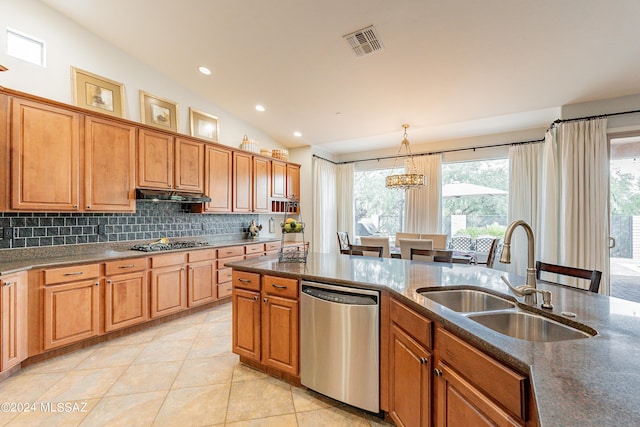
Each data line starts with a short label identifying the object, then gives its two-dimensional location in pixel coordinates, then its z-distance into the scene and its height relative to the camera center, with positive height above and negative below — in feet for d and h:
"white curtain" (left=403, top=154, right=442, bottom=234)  18.01 +0.82
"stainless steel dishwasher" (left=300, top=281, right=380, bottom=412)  5.81 -2.90
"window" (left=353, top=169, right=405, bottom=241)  20.54 +0.61
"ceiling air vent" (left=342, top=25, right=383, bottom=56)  9.14 +5.98
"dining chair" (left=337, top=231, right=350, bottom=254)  17.06 -1.73
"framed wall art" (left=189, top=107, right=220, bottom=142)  14.08 +4.63
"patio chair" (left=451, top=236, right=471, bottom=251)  16.93 -1.86
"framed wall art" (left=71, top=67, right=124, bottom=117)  10.19 +4.67
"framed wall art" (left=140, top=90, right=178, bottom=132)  12.20 +4.66
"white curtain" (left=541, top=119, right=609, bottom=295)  11.31 +0.74
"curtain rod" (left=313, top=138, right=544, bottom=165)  15.50 +4.10
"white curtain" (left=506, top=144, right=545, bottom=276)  15.01 +1.18
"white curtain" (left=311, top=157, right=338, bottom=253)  19.44 +0.42
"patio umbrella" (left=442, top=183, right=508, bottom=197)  16.72 +1.43
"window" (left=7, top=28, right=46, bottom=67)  8.92 +5.52
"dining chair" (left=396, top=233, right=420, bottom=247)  16.84 -1.42
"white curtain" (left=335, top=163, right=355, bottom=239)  21.49 +1.25
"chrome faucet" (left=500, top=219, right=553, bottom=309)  4.56 -1.00
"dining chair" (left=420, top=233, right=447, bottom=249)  15.26 -1.52
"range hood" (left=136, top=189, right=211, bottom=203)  11.14 +0.69
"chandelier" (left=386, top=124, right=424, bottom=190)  14.05 +1.67
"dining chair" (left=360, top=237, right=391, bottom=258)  13.25 -1.46
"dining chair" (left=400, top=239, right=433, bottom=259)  11.93 -1.43
